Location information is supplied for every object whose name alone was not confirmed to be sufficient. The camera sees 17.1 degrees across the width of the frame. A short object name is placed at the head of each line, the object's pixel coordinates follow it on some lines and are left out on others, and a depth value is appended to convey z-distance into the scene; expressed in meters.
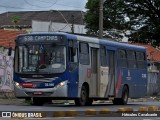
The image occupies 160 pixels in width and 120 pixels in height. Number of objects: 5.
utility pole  33.22
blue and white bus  22.08
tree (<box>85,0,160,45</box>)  61.31
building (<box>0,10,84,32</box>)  99.75
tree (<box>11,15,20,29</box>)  96.19
